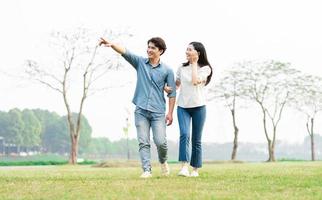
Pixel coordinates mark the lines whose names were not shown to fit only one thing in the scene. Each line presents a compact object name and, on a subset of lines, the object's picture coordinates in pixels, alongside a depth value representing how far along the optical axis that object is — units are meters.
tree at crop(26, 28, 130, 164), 37.97
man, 9.12
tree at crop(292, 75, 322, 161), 47.98
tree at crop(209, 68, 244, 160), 46.28
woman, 9.17
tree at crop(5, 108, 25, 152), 91.31
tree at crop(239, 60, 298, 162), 46.22
